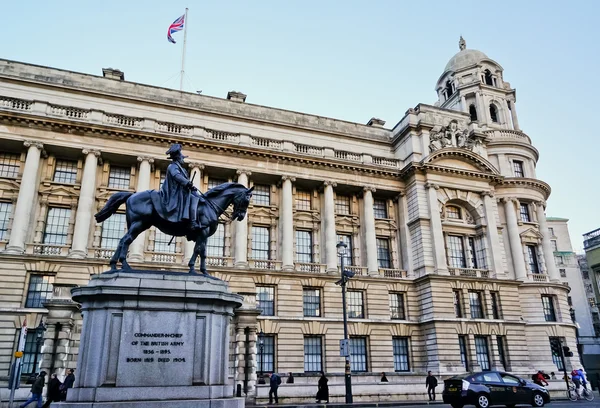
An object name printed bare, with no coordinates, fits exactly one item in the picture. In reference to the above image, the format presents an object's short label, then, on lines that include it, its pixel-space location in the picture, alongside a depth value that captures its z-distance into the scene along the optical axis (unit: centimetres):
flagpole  4160
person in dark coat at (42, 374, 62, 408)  1709
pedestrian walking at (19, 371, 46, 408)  1858
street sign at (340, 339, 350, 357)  2220
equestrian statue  1124
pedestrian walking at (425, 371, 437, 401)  2675
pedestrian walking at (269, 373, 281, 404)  2316
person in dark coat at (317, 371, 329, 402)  2217
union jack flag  3884
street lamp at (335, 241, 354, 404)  2150
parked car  1919
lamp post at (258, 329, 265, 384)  3039
